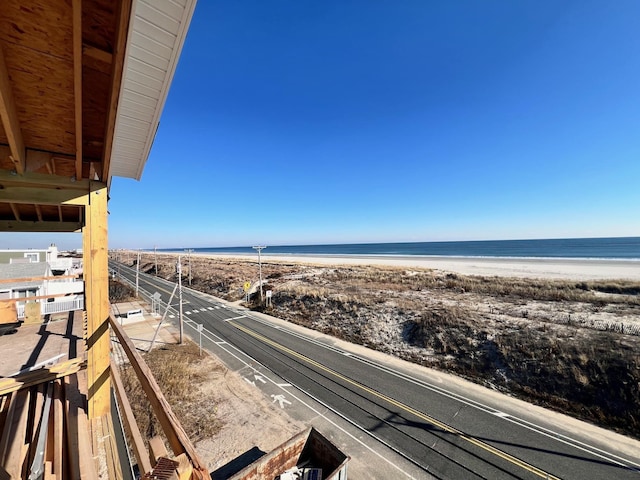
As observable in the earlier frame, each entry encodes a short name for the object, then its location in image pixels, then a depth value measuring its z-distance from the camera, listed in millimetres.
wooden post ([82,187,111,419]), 4367
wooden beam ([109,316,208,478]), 1612
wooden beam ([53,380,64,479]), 3482
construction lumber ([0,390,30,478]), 3350
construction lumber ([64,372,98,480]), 3531
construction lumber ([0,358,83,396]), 4355
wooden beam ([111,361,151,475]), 2514
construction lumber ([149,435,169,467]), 1812
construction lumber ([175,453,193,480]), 1436
